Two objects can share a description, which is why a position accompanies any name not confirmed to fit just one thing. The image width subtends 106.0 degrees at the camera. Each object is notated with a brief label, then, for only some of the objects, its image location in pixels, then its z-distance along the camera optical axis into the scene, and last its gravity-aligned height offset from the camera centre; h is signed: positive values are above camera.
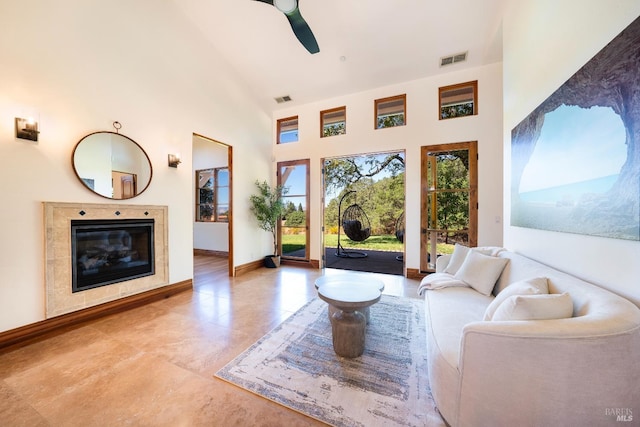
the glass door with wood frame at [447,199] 4.16 +0.22
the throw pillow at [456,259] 2.94 -0.59
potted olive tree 5.25 +0.06
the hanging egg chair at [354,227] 6.71 -0.43
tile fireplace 2.56 -0.50
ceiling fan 2.49 +2.12
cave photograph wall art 1.22 +0.39
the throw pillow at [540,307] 1.27 -0.52
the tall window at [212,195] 6.59 +0.48
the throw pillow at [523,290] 1.56 -0.52
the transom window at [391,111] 4.66 +1.99
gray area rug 1.50 -1.24
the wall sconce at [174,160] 3.66 +0.79
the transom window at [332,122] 5.23 +1.99
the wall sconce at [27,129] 2.31 +0.82
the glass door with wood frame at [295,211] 5.53 +0.02
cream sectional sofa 1.05 -0.74
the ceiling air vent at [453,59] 3.87 +2.51
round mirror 2.78 +0.59
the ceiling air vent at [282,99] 5.27 +2.51
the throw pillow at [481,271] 2.41 -0.63
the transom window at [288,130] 5.68 +1.97
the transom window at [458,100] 4.15 +1.98
